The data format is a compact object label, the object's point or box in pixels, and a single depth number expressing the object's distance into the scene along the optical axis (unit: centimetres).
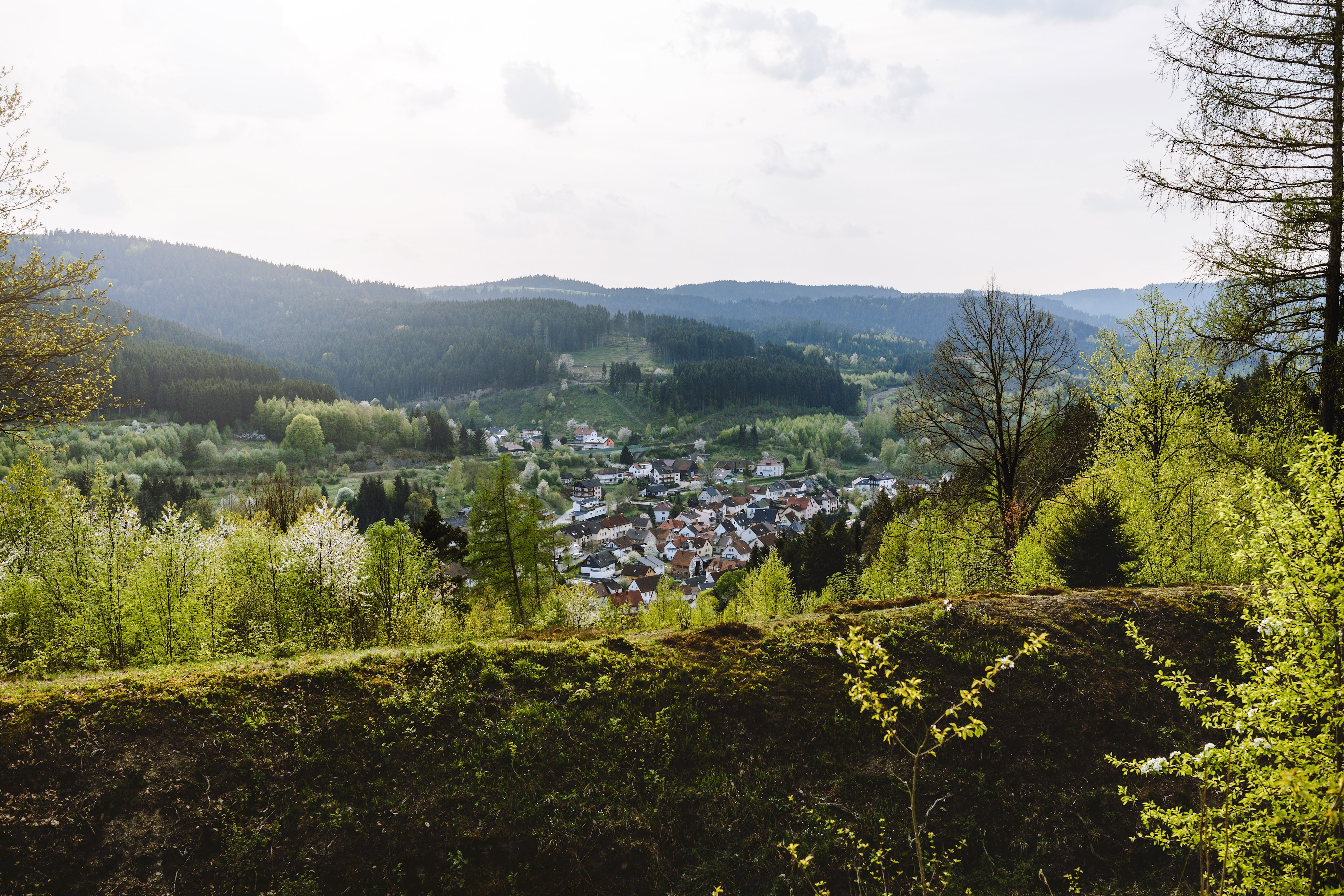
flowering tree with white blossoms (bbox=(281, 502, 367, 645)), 1884
